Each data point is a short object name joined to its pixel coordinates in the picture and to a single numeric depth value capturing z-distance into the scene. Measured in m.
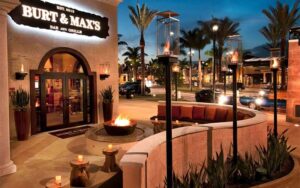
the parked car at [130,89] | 31.74
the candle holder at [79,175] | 5.29
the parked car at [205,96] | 24.42
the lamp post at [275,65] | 8.88
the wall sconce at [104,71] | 13.63
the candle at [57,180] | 4.84
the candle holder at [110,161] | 6.00
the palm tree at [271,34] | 35.09
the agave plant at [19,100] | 9.63
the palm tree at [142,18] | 34.53
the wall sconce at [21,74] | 9.96
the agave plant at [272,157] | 6.41
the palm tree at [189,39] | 49.78
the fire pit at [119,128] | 8.09
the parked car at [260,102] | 19.28
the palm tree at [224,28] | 40.53
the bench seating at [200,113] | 11.02
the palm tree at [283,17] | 29.62
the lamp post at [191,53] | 51.25
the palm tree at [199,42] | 49.41
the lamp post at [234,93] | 6.37
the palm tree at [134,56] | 57.87
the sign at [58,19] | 10.20
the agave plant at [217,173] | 5.41
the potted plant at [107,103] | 13.57
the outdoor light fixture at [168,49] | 4.32
